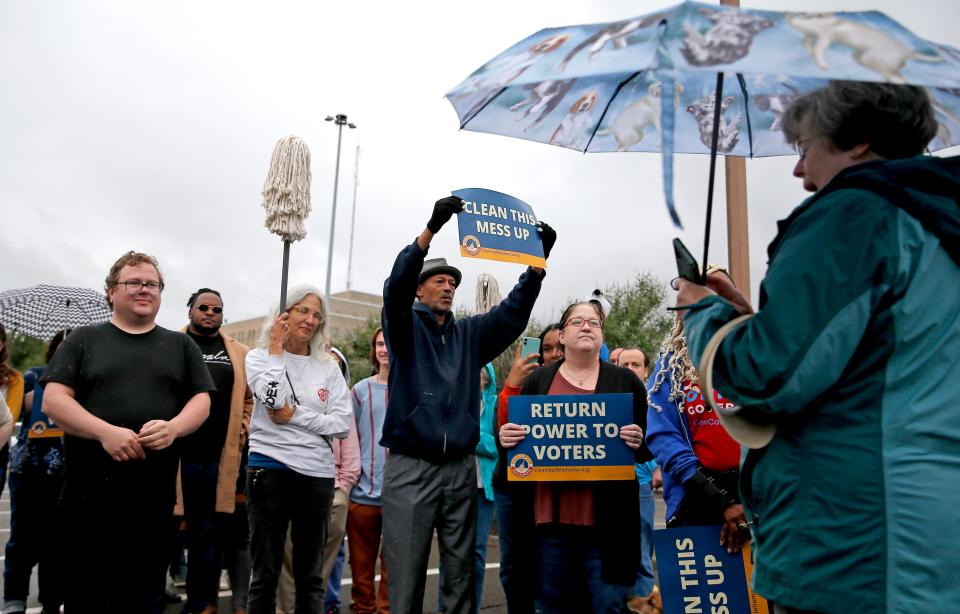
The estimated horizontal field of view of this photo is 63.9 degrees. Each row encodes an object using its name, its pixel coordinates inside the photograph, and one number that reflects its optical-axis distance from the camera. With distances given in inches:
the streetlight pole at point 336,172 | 1253.9
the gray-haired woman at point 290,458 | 188.5
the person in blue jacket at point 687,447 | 145.9
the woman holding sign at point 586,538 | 172.2
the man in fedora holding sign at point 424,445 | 167.2
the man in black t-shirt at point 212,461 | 219.6
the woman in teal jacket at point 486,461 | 230.1
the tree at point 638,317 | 1323.8
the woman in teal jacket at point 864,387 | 68.3
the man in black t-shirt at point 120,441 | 154.8
